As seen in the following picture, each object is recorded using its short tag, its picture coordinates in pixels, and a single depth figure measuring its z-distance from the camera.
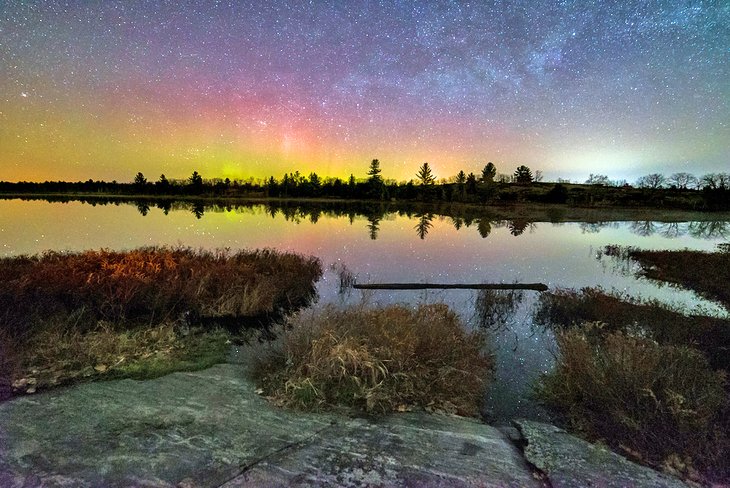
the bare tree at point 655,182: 172.80
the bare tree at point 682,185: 168.77
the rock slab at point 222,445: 4.79
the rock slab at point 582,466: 5.17
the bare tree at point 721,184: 107.49
